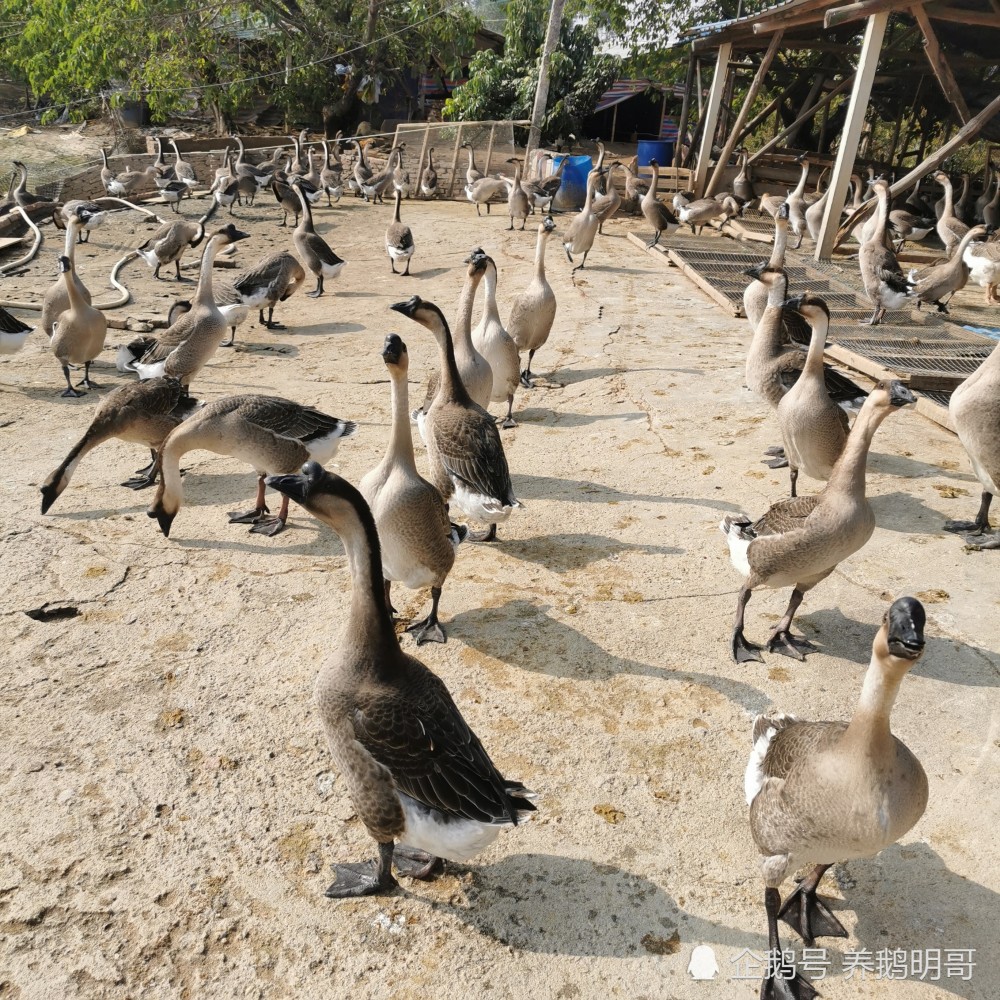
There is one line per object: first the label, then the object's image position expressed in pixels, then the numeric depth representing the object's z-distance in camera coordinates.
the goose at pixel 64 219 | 16.59
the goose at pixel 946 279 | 11.87
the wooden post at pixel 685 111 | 22.41
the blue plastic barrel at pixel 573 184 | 22.50
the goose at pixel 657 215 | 17.44
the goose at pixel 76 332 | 8.91
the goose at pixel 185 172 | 22.97
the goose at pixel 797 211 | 16.19
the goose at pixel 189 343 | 8.39
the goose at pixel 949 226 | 14.69
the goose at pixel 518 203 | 19.47
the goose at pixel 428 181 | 23.45
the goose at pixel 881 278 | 11.01
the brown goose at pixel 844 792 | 2.88
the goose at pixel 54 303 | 9.80
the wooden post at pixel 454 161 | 23.39
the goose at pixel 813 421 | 6.14
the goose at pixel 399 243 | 14.89
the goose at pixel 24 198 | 19.14
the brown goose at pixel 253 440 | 6.07
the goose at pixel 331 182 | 22.08
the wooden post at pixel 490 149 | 24.02
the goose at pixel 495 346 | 8.16
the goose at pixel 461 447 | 5.75
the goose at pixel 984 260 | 12.67
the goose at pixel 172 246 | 13.56
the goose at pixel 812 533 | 4.57
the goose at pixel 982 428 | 5.89
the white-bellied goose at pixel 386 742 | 3.22
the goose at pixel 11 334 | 8.97
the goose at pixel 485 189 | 21.12
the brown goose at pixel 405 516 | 4.81
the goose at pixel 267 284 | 11.43
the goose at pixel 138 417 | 6.53
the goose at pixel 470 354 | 7.44
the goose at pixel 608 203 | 17.02
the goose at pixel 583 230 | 15.01
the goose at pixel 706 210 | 18.12
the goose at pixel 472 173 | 22.74
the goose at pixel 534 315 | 9.43
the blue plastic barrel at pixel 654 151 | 25.11
